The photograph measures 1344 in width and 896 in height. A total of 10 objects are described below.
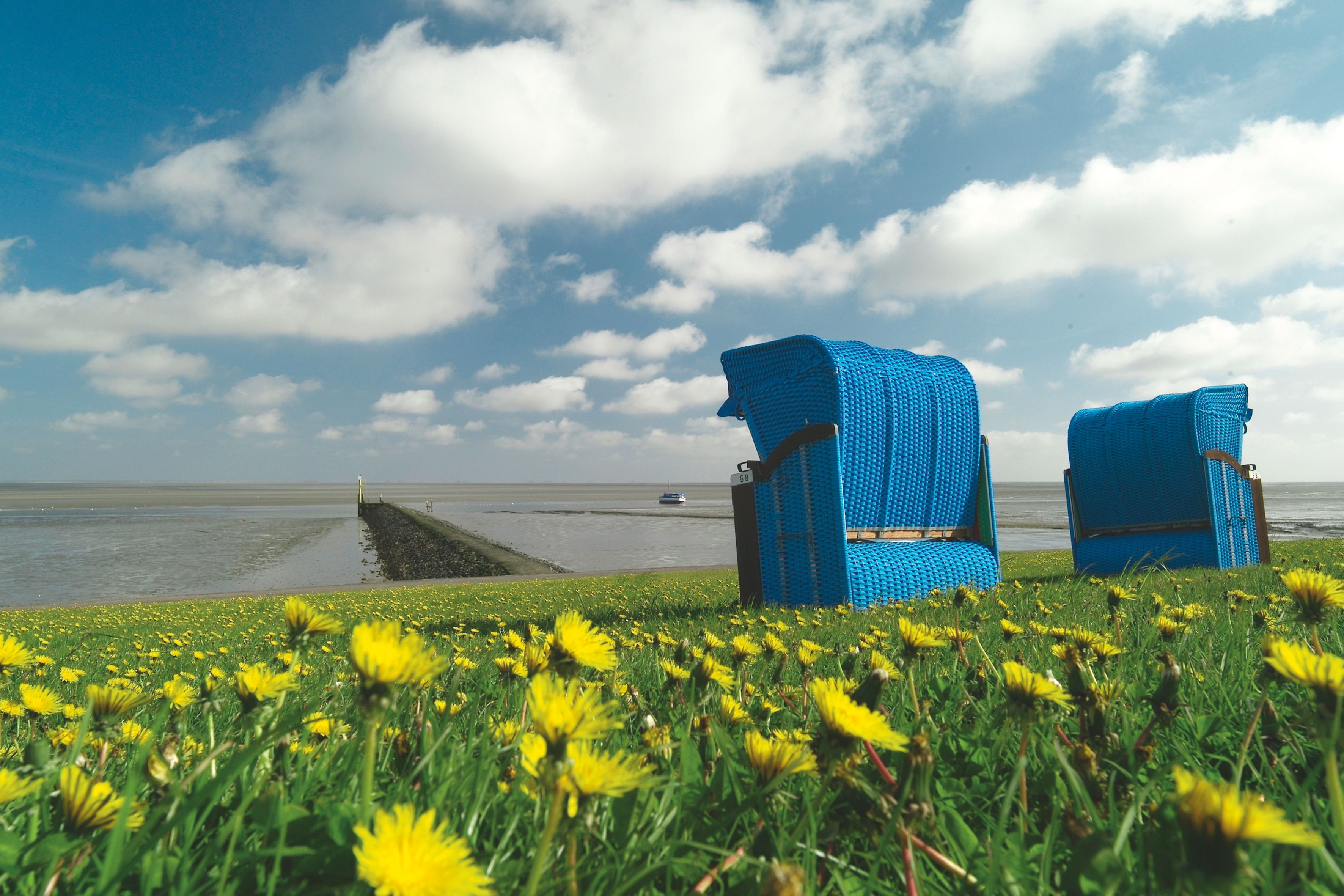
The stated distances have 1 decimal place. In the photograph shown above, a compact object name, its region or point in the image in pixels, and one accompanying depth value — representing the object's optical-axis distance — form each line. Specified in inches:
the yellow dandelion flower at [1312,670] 29.9
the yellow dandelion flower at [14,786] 31.8
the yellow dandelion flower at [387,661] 27.1
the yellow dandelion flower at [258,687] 41.7
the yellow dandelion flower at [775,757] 35.9
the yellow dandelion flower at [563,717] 25.6
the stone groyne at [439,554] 771.4
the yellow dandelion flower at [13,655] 54.0
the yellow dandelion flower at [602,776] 26.2
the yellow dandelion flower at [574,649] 38.3
